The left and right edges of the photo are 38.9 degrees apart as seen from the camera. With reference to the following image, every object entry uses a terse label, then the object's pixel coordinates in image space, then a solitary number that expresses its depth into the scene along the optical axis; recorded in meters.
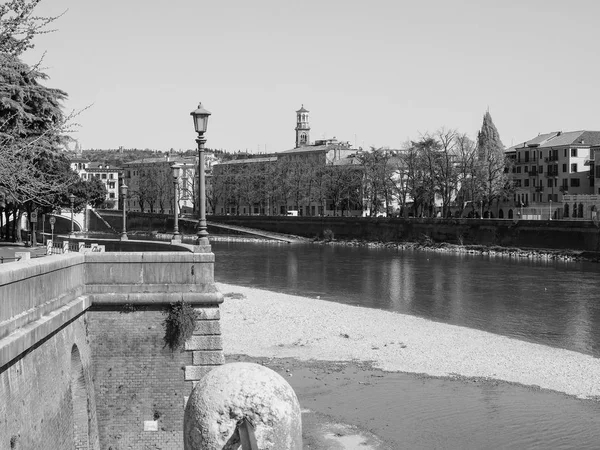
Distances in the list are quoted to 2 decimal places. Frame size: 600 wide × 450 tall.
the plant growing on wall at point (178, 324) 15.40
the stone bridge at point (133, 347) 14.45
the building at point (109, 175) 167.12
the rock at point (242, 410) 6.05
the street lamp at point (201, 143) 18.81
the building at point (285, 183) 128.12
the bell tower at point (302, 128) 187.50
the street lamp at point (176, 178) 25.78
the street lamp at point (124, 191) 33.54
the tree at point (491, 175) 101.19
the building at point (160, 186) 150.50
